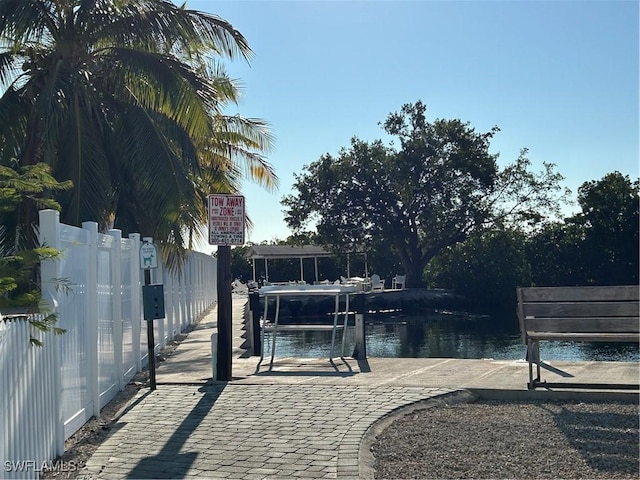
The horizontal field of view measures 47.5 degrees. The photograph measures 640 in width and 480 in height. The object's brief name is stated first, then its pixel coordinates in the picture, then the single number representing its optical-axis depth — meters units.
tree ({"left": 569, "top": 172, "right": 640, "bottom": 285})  47.59
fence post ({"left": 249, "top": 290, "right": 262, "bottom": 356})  12.91
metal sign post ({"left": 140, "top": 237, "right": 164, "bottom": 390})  9.16
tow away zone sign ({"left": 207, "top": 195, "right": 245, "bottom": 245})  9.80
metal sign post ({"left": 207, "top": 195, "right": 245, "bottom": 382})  9.67
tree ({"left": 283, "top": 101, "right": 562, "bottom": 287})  47.78
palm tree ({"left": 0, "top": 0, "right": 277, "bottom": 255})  12.72
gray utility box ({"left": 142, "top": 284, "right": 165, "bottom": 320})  9.20
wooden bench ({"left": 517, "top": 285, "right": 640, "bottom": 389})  7.80
